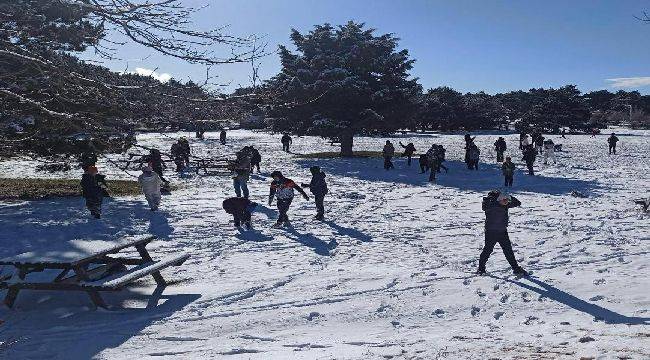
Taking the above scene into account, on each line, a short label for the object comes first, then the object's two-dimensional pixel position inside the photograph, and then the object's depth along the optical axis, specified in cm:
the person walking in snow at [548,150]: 2803
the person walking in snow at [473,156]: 2650
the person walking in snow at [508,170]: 2061
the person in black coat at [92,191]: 1436
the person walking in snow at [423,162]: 2559
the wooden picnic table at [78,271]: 747
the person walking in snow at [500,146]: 3000
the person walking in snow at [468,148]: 2652
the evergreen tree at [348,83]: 3375
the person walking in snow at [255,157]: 2555
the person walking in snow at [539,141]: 3412
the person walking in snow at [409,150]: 2748
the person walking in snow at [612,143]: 3457
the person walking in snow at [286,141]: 3897
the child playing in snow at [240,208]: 1337
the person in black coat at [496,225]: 920
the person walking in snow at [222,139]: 4369
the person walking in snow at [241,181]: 1680
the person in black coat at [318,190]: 1470
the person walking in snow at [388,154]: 2709
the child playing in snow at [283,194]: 1366
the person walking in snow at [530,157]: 2397
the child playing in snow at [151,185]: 1527
